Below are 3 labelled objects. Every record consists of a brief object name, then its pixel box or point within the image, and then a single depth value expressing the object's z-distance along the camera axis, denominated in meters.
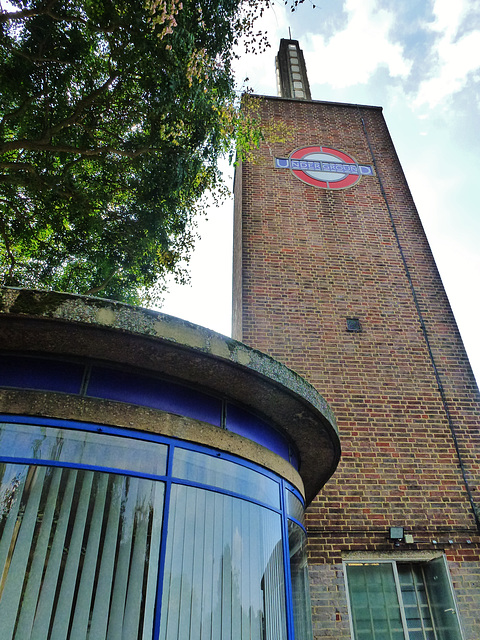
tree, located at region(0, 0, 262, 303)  7.43
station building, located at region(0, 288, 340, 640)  2.88
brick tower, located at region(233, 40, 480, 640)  6.25
